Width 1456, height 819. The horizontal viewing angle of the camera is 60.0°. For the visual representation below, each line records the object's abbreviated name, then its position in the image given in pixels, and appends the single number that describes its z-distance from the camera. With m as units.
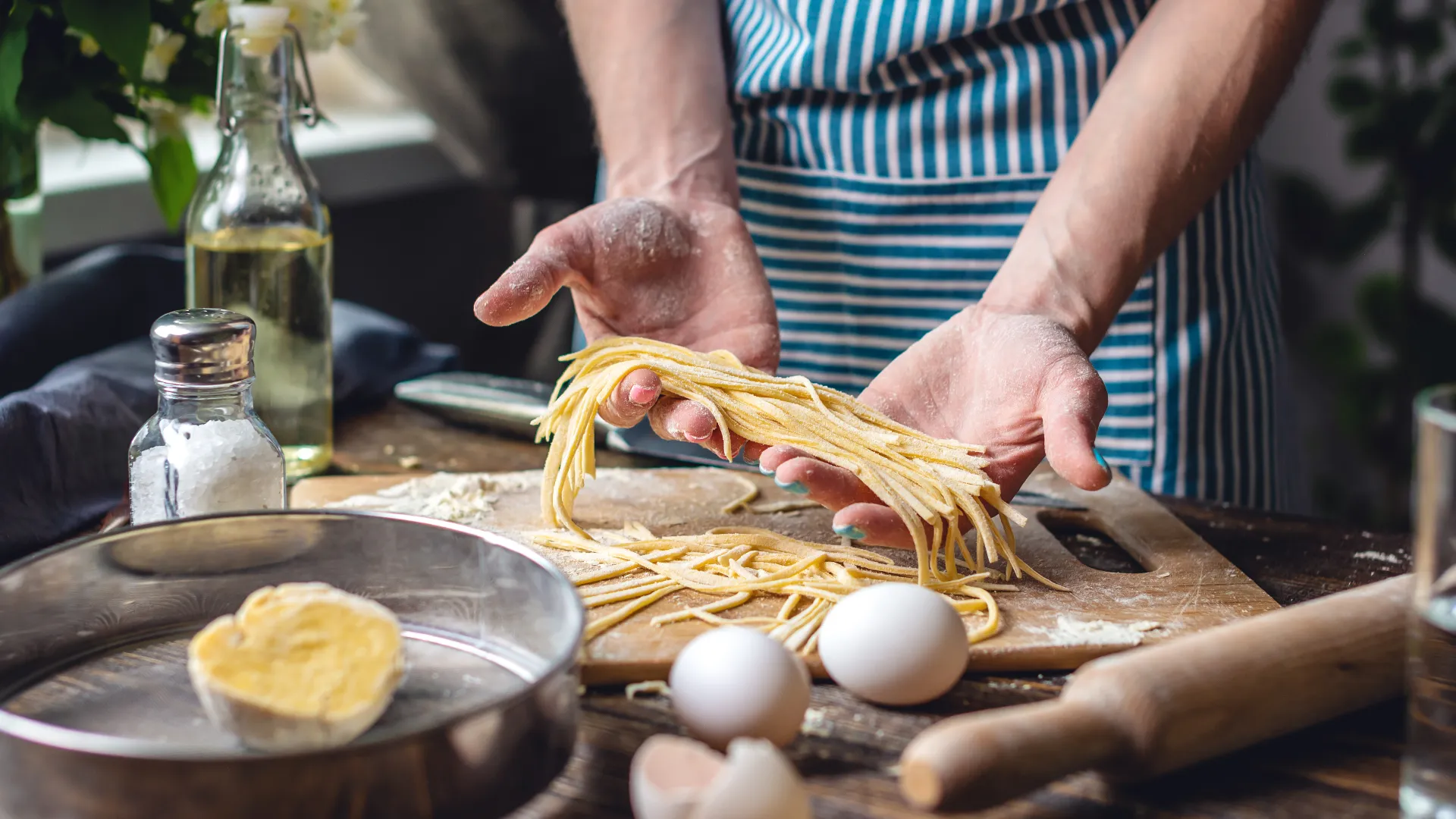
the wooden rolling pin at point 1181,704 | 0.81
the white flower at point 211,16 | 1.63
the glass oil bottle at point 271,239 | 1.58
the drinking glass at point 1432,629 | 0.81
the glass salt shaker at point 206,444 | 1.22
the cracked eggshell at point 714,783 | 0.75
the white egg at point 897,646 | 1.03
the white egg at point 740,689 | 0.94
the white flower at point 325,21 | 1.74
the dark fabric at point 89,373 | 1.46
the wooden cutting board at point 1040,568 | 1.16
